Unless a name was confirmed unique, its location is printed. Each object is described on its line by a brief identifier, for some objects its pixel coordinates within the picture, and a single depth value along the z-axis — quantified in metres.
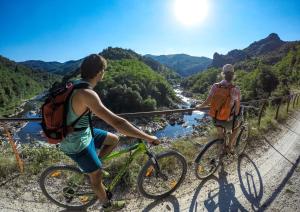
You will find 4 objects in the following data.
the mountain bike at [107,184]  2.69
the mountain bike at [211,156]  3.35
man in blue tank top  1.94
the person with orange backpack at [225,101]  3.25
